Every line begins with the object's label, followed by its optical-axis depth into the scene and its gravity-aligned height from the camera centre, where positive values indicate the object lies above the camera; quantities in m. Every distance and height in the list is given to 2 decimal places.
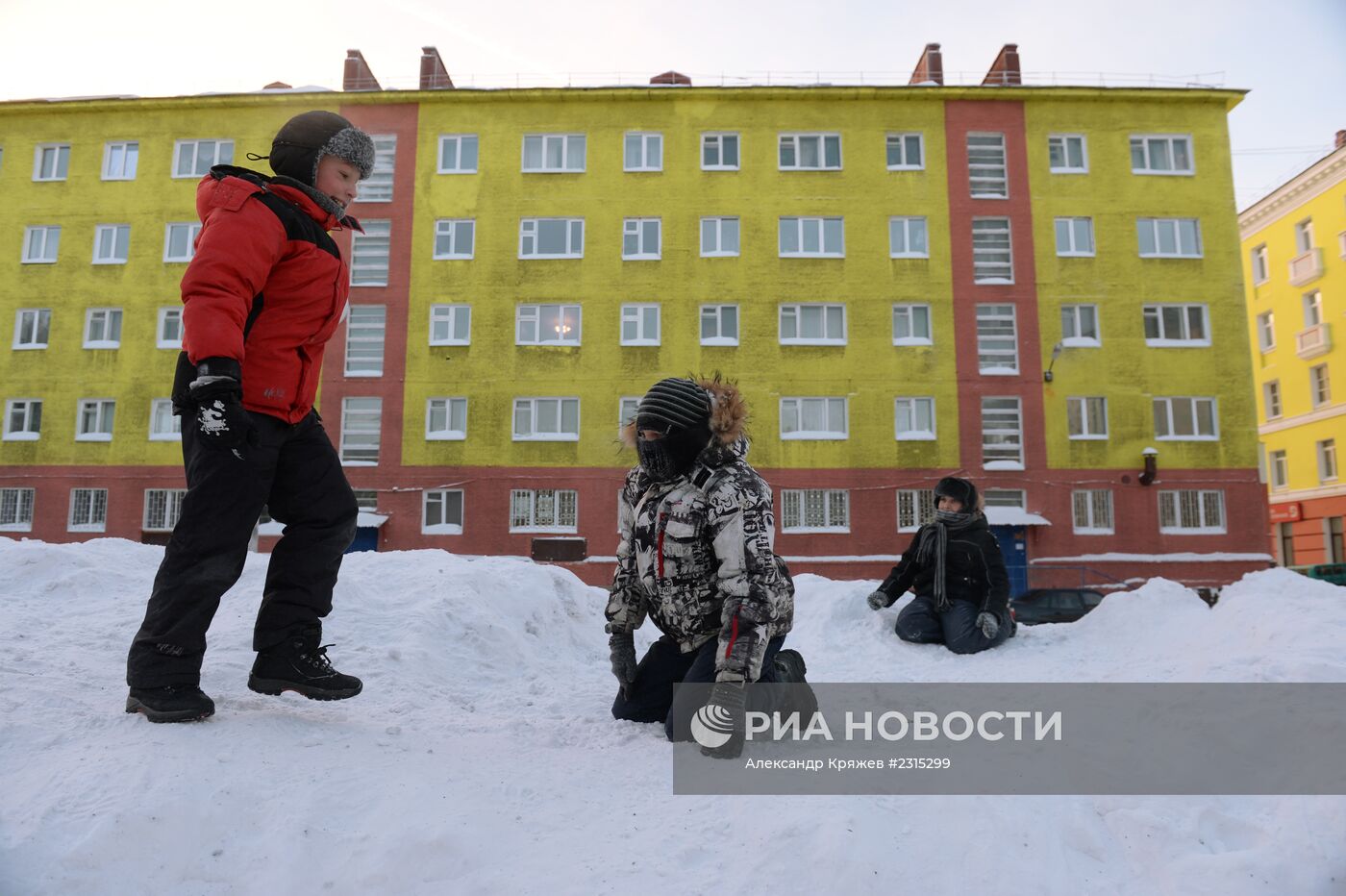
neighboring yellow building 33.62 +7.51
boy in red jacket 2.86 +0.36
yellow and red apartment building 24.05 +6.44
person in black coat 6.91 -0.47
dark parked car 17.72 -1.63
